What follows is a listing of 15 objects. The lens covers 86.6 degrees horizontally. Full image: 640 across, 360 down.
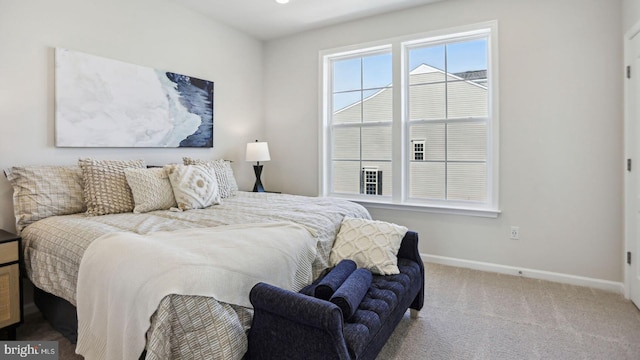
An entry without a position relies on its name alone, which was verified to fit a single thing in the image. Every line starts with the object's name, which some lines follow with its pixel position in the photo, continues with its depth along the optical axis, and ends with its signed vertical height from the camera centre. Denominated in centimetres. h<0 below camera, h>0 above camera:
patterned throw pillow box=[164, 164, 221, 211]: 269 -9
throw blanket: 133 -42
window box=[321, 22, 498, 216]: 345 +59
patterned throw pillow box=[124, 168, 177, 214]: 255 -11
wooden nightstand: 199 -64
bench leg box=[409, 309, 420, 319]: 241 -98
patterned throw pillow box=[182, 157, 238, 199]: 328 +0
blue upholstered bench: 128 -64
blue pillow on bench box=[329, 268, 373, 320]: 153 -56
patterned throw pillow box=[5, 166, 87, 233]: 225 -12
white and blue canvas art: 267 +65
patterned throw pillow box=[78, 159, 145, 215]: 242 -9
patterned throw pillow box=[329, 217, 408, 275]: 213 -45
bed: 128 -37
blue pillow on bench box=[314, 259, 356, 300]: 165 -54
